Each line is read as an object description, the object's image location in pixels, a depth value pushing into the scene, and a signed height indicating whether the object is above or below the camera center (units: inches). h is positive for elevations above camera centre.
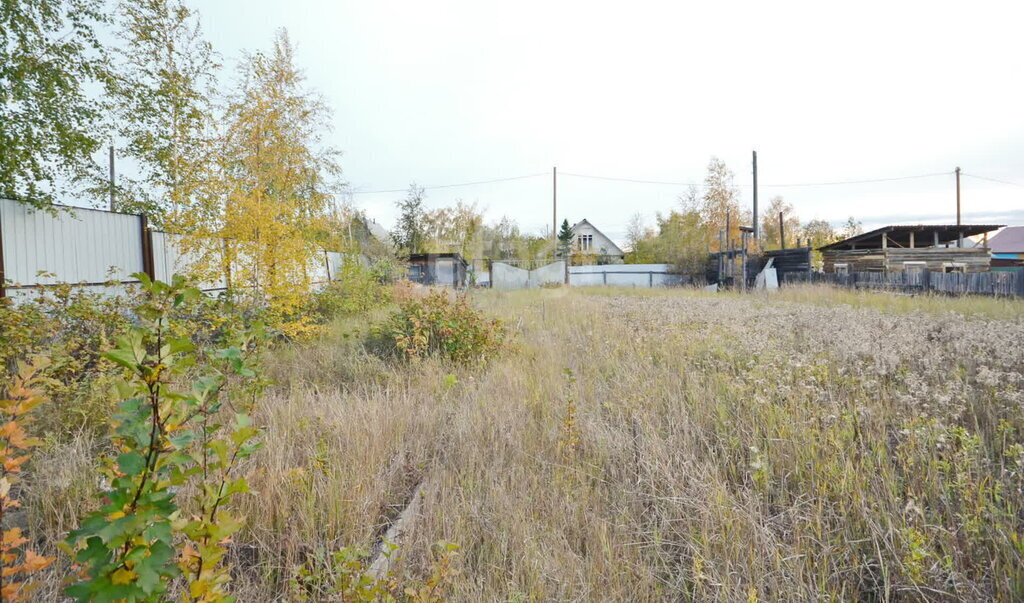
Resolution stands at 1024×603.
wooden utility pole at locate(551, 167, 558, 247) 1087.0 +200.6
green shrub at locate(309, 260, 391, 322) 389.7 -3.4
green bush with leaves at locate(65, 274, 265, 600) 35.8 -17.0
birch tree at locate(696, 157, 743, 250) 1198.9 +204.9
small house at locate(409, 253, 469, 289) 1217.4 +61.6
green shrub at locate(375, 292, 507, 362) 210.4 -21.2
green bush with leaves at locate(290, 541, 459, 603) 60.0 -42.2
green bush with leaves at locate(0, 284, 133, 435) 134.0 -15.9
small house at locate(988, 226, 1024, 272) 1766.5 +129.2
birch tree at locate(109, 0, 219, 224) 385.1 +177.0
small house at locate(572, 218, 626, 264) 1972.4 +206.5
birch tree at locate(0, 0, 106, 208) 283.9 +135.2
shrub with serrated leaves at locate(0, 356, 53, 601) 40.8 -15.3
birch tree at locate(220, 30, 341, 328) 266.1 +63.1
